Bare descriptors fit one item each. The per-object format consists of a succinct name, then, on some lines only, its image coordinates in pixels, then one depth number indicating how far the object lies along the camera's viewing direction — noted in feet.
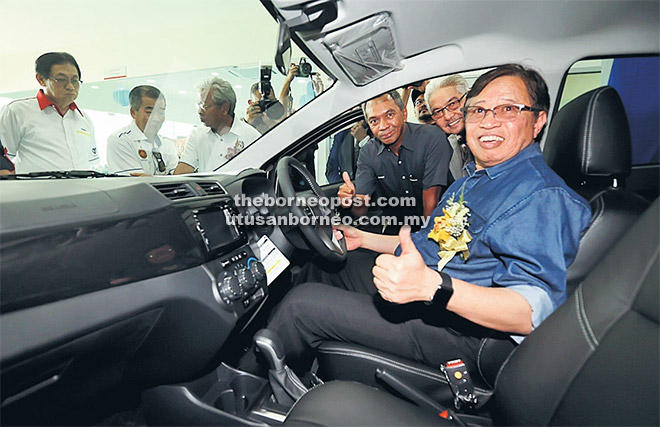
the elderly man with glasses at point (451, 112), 7.16
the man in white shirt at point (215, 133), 7.14
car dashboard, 2.51
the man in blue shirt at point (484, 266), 3.09
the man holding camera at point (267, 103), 6.94
